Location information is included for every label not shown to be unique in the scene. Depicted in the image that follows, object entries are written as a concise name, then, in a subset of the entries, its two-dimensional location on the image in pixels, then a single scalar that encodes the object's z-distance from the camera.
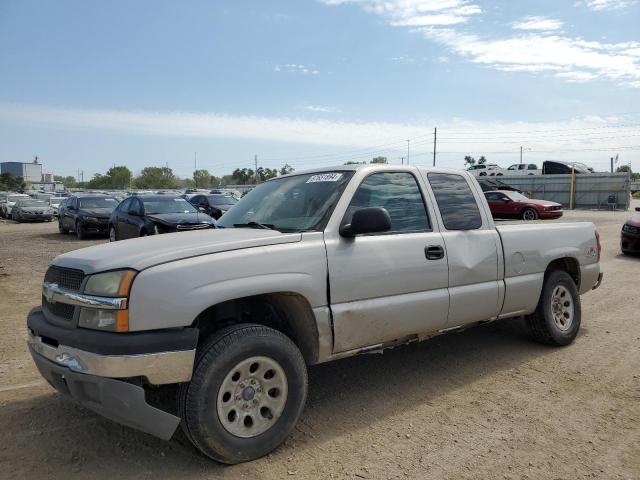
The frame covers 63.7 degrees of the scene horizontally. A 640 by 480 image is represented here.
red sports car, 22.89
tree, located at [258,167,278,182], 93.75
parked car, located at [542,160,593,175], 37.59
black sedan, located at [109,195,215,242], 12.75
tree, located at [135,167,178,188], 130.12
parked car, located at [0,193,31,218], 34.28
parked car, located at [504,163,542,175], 43.09
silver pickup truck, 2.89
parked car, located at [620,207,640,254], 11.85
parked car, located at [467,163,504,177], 42.19
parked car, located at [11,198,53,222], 29.02
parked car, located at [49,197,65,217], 33.97
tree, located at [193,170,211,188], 136.12
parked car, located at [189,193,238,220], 20.03
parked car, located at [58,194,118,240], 17.75
